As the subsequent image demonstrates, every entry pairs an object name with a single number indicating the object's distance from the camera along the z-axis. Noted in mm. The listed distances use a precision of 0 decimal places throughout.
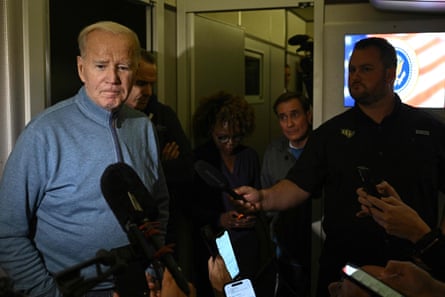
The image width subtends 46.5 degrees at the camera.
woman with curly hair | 2541
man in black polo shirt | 2068
